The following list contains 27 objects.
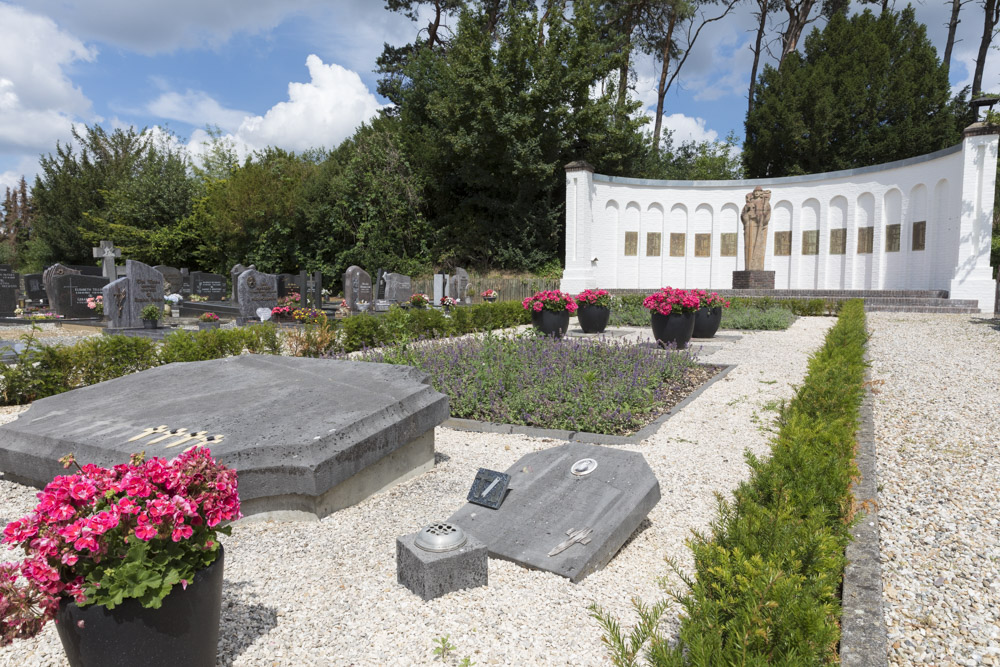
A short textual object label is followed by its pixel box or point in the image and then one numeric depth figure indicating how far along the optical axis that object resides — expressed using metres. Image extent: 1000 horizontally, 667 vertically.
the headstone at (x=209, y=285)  22.91
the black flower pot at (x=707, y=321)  12.20
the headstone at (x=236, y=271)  22.22
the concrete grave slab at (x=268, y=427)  3.15
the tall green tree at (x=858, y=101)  25.47
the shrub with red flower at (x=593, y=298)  12.47
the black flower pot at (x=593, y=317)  12.55
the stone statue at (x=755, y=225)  22.44
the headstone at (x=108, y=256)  22.36
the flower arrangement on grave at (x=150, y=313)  12.70
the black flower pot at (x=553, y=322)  11.19
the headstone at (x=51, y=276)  15.53
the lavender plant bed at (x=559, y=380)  5.61
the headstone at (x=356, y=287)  17.59
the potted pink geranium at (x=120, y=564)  1.62
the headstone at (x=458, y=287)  20.23
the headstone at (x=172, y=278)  23.31
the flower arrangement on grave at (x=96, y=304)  14.55
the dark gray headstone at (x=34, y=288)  19.75
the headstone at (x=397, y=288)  18.56
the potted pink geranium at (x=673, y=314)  10.39
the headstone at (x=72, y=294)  15.41
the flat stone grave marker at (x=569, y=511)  2.86
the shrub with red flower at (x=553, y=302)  11.19
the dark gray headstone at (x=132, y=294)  12.48
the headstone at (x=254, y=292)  14.07
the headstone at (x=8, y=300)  15.69
